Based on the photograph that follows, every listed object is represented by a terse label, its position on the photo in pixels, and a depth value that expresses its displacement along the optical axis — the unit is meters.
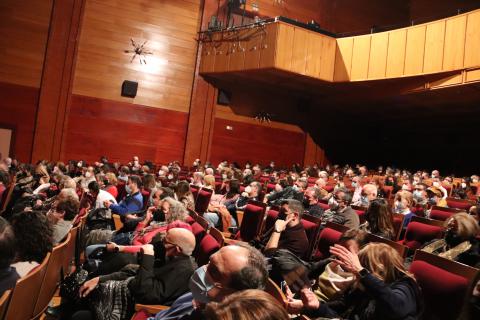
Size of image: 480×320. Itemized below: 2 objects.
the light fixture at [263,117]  7.04
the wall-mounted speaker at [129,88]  6.09
